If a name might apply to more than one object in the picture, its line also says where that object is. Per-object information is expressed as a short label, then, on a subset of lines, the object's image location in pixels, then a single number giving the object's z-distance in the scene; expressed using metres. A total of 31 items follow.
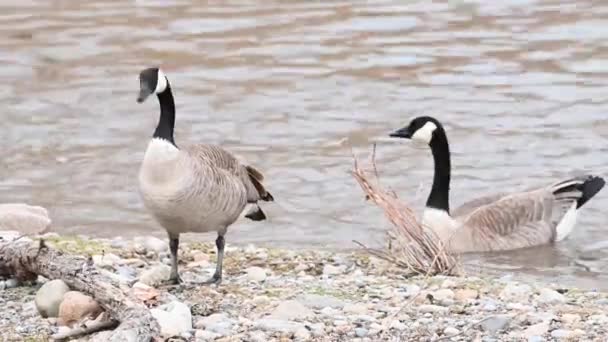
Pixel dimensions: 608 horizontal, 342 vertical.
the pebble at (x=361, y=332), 12.66
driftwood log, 11.69
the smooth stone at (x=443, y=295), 14.28
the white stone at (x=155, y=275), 15.71
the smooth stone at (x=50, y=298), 12.89
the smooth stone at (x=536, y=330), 12.64
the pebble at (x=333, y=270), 17.25
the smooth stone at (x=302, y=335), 12.50
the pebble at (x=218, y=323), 12.69
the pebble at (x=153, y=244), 18.59
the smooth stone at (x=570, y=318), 13.20
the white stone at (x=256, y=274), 16.08
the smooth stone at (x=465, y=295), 14.42
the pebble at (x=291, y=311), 13.20
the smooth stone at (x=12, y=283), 14.20
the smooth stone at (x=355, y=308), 13.59
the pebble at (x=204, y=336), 12.41
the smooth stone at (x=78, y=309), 12.59
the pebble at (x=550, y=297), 14.89
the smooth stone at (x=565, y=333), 12.55
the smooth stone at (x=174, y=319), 12.41
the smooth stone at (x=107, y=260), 16.53
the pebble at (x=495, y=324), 12.80
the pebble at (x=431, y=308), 13.60
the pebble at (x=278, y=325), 12.71
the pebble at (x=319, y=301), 13.89
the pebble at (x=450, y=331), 12.65
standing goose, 14.56
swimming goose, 22.27
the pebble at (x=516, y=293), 14.92
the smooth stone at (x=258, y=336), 12.44
